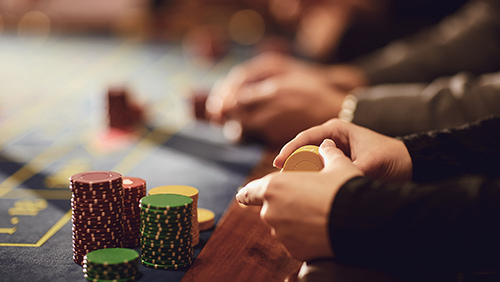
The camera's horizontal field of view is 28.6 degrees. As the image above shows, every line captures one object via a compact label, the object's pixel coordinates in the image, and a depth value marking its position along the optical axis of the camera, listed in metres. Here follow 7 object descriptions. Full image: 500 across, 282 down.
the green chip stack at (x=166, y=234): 0.73
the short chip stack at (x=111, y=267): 0.71
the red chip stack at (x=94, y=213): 0.74
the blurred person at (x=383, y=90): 0.99
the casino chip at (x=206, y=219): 0.82
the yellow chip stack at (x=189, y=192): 0.79
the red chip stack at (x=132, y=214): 0.78
